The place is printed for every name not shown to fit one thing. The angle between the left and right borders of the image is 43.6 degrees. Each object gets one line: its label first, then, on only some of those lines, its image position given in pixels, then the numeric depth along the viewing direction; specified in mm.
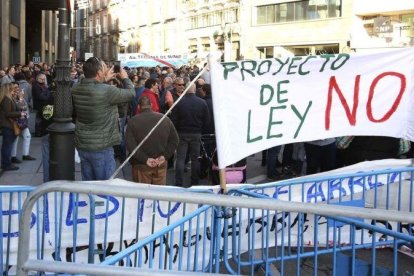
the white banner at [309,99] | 3934
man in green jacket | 5578
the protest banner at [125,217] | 4113
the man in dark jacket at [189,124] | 7949
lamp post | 5988
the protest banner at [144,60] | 27328
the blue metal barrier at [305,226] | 3848
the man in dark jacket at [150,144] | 6234
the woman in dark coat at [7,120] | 8594
